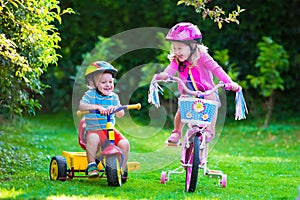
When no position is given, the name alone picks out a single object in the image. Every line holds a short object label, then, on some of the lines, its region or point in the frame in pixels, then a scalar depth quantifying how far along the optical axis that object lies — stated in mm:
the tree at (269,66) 17200
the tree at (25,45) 9567
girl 8926
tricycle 8654
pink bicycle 8546
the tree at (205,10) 9105
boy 8910
